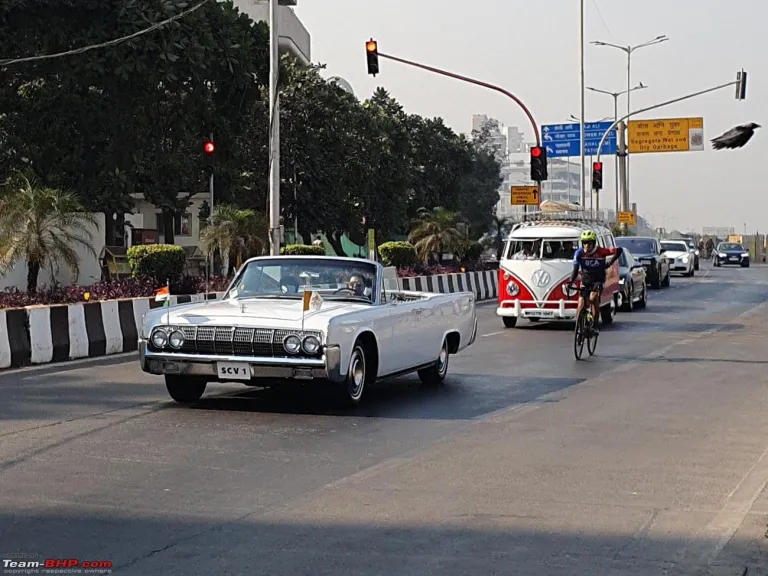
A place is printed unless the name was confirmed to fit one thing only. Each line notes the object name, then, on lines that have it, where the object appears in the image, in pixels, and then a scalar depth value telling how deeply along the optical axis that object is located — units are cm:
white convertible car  1107
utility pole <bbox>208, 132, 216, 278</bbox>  3009
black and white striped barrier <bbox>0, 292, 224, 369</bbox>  1568
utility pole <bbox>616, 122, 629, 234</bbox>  6519
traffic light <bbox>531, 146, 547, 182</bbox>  3762
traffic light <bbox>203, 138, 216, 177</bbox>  2827
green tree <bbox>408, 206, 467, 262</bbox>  4041
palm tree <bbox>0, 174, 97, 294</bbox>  2075
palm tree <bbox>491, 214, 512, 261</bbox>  6047
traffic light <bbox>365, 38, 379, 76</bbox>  3067
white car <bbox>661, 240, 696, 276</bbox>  5416
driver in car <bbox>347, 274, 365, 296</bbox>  1261
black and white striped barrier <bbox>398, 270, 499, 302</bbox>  3078
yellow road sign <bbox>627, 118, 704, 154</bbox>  6488
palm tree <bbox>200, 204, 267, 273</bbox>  2883
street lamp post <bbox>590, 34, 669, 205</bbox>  6681
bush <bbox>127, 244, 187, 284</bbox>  2364
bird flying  759
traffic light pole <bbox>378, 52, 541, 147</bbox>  3229
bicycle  1753
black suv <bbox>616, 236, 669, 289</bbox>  4088
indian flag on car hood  1221
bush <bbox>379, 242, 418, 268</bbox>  3588
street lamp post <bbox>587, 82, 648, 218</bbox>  7499
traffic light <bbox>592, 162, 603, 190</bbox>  5143
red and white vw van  2308
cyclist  1817
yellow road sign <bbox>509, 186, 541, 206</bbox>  4127
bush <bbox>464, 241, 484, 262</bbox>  4191
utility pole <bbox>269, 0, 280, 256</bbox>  2553
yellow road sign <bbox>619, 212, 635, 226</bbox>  7031
